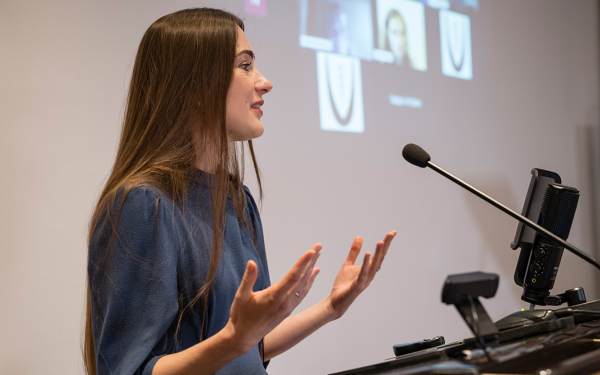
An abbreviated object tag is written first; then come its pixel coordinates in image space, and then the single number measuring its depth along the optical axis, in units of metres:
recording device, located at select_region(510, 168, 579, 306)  1.75
